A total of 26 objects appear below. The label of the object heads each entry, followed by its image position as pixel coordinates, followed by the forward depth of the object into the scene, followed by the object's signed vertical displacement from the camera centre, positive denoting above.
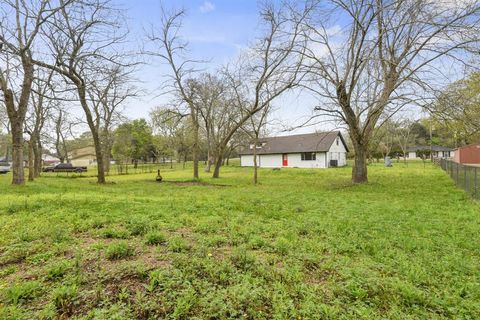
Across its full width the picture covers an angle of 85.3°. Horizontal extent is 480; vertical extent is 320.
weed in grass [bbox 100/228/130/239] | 4.43 -1.28
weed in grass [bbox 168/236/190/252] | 3.91 -1.33
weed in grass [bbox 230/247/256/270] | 3.50 -1.42
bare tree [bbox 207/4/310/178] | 12.74 +4.76
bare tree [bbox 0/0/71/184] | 9.27 +3.58
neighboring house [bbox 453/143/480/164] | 27.95 -0.06
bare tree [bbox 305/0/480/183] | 9.10 +4.09
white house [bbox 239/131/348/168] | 31.27 +0.60
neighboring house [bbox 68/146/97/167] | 61.84 +1.08
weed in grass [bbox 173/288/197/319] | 2.44 -1.43
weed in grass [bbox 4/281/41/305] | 2.53 -1.31
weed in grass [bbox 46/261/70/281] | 2.96 -1.28
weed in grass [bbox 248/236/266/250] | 4.29 -1.44
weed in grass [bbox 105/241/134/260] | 3.52 -1.27
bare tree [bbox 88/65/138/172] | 9.88 +3.29
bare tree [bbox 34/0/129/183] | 9.68 +4.62
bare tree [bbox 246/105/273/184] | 15.78 +3.15
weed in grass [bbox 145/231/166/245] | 4.21 -1.30
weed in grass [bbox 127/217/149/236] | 4.67 -1.26
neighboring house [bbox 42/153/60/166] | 69.65 +0.57
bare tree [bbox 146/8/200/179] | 16.08 +5.30
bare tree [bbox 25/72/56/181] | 17.82 +2.55
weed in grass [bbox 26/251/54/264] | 3.36 -1.27
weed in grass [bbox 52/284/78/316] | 2.44 -1.35
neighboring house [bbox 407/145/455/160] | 58.02 +0.67
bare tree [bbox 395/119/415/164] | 43.36 +3.47
